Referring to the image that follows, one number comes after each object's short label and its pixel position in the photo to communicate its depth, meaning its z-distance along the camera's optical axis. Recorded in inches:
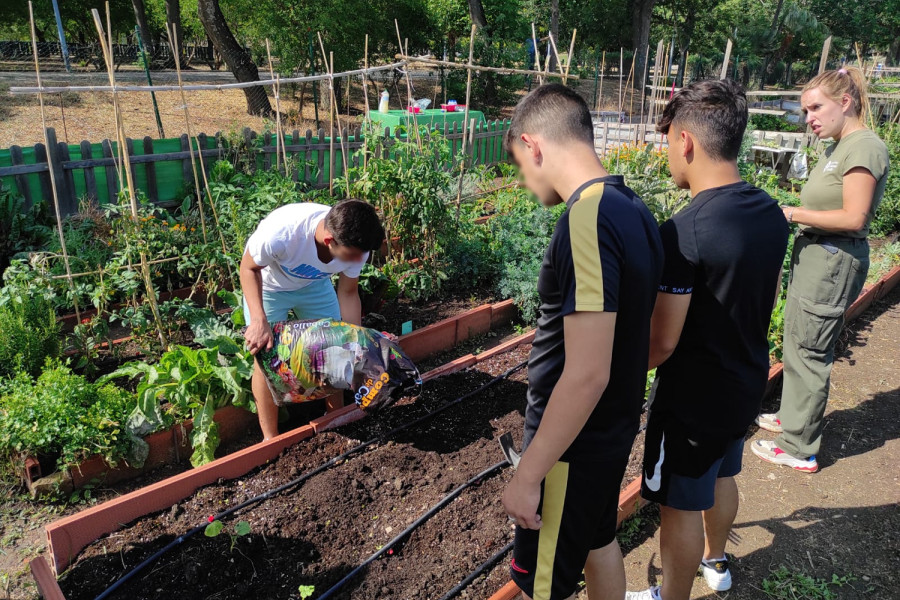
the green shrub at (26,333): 128.2
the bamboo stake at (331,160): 185.7
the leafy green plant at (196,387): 121.3
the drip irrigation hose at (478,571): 96.9
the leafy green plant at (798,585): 104.4
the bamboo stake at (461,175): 203.5
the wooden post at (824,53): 295.4
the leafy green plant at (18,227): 179.6
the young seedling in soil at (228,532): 99.7
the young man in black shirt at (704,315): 69.8
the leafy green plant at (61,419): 109.9
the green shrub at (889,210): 295.0
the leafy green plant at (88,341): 142.9
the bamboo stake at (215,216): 162.7
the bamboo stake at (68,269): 141.3
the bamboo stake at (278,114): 182.8
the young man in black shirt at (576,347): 53.6
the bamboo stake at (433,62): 197.2
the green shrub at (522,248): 188.4
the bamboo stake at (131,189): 131.0
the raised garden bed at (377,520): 98.7
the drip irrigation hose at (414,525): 96.7
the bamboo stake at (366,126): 194.5
